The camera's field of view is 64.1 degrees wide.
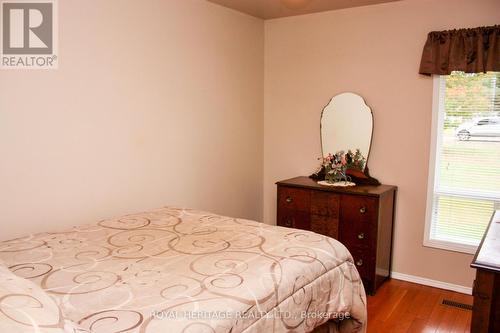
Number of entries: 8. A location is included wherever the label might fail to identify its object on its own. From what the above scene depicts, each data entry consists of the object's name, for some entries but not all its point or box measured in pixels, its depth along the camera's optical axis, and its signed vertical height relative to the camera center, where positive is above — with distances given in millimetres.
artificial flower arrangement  3629 -243
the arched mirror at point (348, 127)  3670 +98
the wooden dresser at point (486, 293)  1474 -571
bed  1280 -595
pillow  1027 -504
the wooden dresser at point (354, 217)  3258 -681
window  3145 -159
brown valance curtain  2980 +696
